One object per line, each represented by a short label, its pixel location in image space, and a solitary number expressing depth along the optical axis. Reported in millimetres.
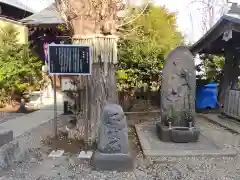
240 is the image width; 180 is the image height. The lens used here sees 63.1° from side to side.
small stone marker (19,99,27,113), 7248
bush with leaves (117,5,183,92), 7147
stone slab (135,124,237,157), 3549
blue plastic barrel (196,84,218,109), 7498
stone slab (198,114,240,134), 5072
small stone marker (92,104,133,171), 3067
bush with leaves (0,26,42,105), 7532
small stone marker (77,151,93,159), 3427
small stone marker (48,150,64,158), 3501
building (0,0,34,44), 9359
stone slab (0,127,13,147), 3642
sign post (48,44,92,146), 3615
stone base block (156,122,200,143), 4022
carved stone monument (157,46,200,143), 4185
